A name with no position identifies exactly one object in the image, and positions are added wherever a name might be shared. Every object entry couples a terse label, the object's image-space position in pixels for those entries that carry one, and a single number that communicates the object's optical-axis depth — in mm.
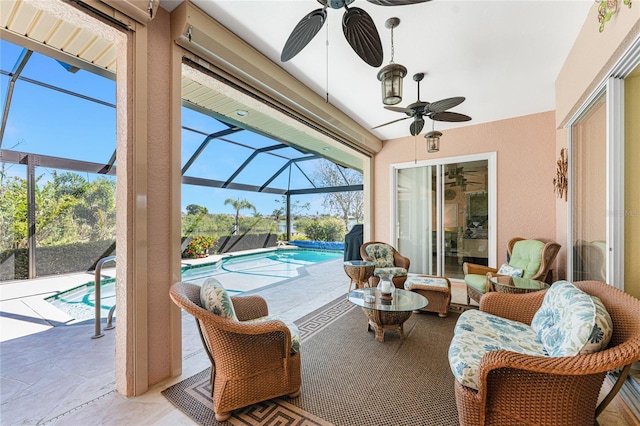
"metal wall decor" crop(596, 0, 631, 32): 1619
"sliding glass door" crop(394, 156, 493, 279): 4582
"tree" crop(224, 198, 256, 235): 9314
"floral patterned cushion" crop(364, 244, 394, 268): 4266
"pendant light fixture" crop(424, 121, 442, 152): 3344
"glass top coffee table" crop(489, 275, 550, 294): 2602
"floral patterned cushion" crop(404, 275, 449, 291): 3224
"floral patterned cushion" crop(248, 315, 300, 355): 1718
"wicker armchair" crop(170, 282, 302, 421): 1508
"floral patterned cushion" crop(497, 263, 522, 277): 3240
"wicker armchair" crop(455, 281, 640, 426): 1156
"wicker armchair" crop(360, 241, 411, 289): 3933
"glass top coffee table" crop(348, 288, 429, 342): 2398
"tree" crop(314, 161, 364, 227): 9992
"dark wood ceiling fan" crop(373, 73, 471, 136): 2513
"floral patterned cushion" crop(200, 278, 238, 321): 1564
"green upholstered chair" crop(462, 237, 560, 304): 3088
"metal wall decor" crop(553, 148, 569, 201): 3069
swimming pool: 3678
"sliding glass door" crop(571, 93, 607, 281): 2121
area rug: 1576
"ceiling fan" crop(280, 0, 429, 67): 1424
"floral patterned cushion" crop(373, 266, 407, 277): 3745
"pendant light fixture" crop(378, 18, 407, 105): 2025
